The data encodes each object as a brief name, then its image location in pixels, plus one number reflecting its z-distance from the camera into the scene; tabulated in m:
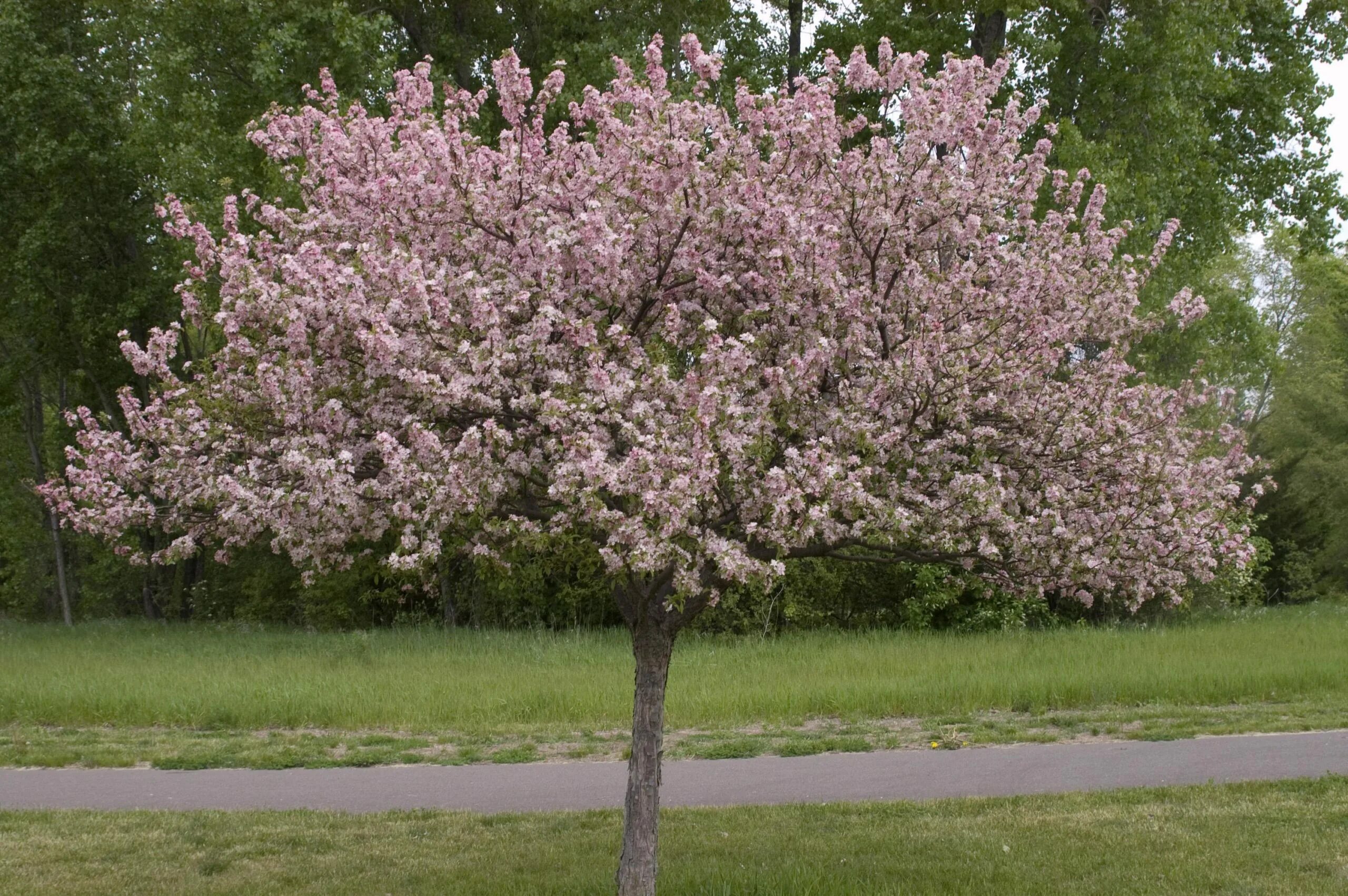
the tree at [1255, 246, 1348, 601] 29.25
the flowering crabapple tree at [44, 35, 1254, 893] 5.21
